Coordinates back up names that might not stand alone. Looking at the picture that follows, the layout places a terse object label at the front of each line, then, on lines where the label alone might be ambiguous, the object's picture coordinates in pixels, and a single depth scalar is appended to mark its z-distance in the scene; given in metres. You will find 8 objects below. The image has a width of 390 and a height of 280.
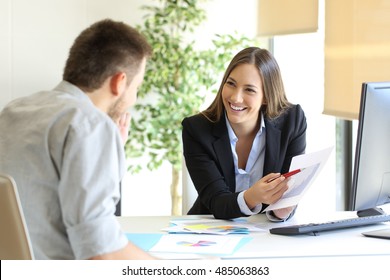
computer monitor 2.32
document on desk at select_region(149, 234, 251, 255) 2.19
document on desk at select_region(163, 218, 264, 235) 2.50
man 1.55
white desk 2.18
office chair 1.58
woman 3.02
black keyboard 2.44
